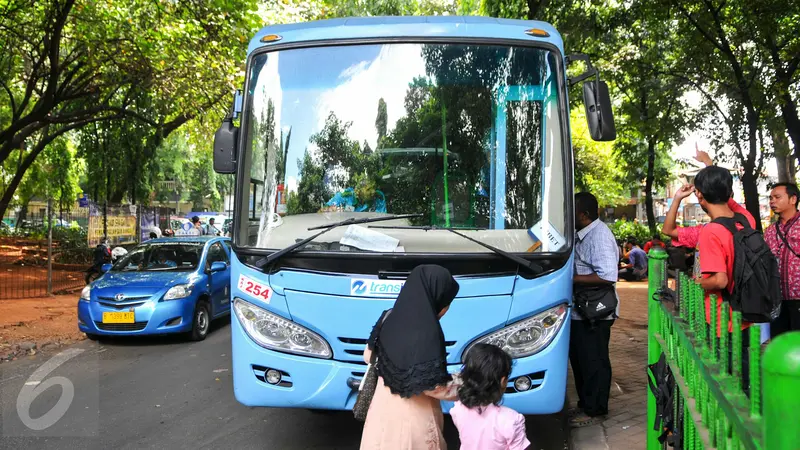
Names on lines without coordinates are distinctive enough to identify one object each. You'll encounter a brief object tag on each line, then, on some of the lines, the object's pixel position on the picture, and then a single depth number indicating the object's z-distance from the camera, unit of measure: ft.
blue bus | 14.23
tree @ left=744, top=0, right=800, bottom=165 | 38.02
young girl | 9.61
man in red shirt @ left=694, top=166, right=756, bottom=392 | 11.90
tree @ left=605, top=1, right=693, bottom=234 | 50.11
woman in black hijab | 9.57
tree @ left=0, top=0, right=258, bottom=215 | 44.14
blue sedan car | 30.68
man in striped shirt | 17.42
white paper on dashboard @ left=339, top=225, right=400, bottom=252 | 14.58
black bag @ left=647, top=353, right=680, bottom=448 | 10.71
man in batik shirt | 17.99
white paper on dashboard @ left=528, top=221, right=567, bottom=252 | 14.83
